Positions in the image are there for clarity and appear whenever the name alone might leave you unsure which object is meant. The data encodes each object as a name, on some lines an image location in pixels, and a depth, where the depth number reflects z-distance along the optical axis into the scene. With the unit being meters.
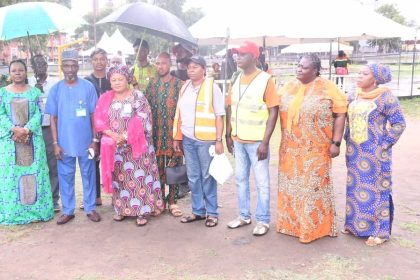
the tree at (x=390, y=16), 39.21
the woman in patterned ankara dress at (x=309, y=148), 3.82
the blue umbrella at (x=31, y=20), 4.61
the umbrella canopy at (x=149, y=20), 4.40
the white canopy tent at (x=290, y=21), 7.00
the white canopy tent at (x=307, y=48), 23.52
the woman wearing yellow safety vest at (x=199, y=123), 4.23
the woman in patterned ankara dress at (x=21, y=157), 4.46
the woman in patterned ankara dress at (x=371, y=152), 3.81
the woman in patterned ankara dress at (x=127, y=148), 4.34
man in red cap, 3.97
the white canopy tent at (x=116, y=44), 26.86
